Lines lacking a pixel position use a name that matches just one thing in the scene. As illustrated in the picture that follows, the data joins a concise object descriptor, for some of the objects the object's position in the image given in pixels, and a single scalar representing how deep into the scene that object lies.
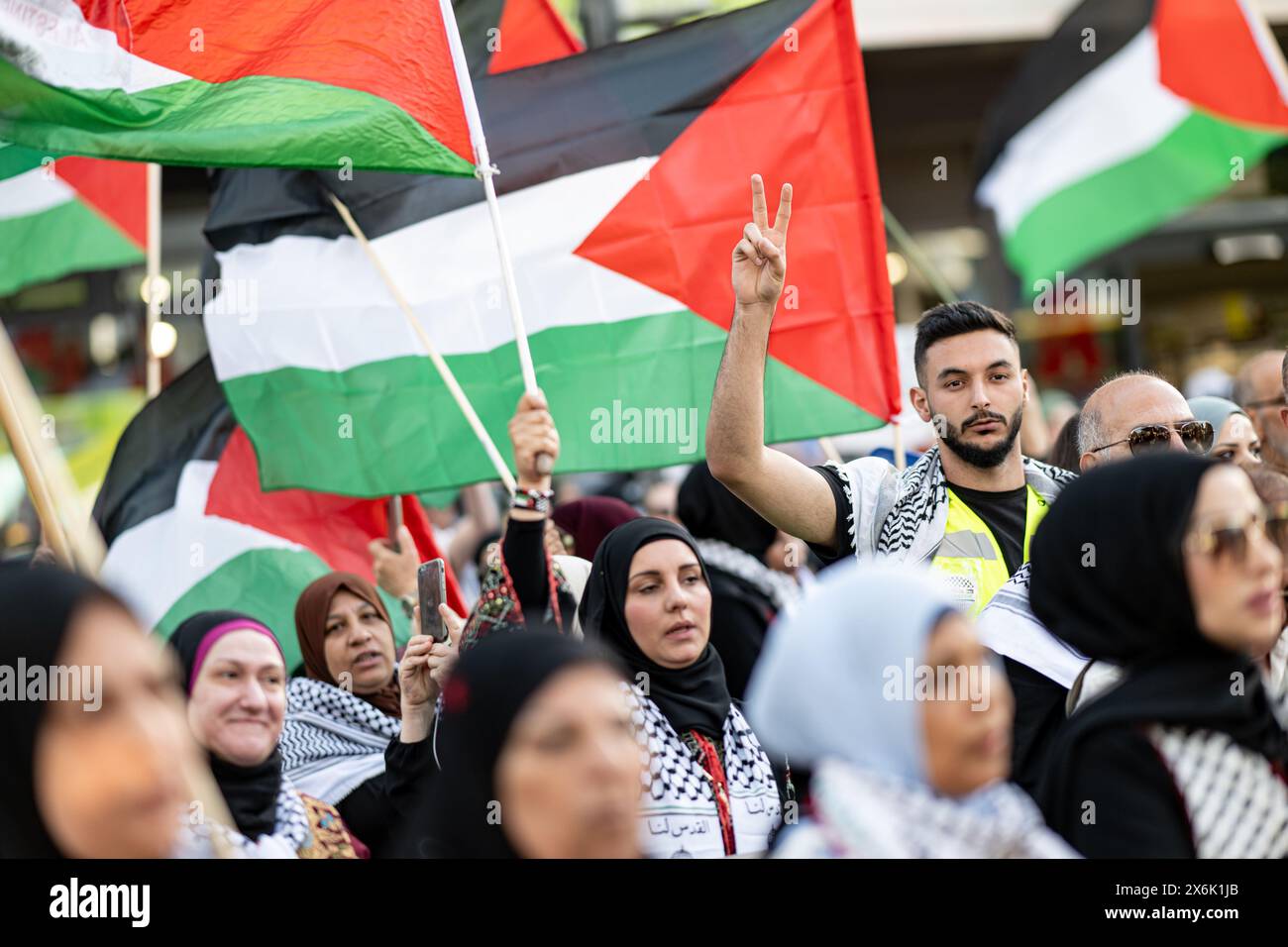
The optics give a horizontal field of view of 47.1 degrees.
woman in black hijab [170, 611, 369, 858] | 3.13
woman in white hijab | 1.93
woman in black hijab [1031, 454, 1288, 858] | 2.17
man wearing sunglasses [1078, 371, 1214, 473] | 3.75
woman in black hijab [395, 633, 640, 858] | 1.92
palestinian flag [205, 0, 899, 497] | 4.74
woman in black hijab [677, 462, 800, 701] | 4.66
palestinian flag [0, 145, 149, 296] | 6.07
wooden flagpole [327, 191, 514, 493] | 4.06
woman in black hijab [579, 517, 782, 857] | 3.14
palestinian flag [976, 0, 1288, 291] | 6.63
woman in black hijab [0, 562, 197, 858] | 1.86
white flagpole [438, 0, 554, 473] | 3.74
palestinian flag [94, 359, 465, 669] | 5.22
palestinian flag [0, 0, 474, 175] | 3.80
